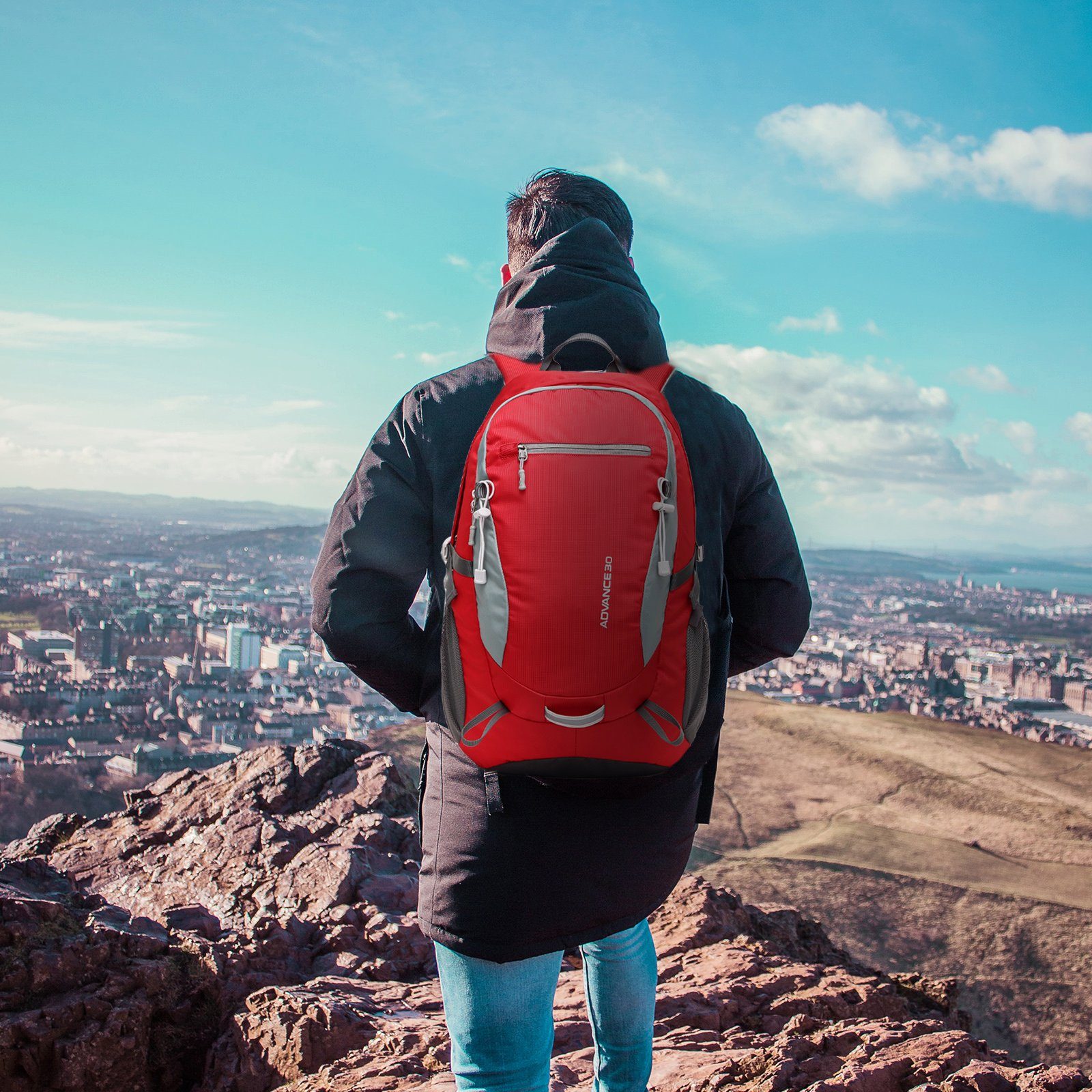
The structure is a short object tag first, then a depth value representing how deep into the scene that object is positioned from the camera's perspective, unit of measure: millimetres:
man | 1764
